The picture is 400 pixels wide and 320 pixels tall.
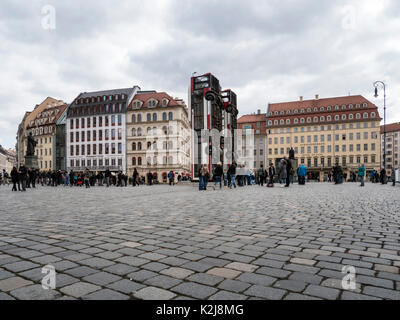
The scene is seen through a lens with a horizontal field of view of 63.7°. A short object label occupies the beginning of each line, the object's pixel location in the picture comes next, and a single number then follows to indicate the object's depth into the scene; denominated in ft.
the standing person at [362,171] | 68.85
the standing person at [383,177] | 93.71
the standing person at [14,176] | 61.77
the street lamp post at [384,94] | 92.14
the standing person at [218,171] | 63.38
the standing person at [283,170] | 68.04
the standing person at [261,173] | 87.82
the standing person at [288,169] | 63.62
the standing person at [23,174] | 61.81
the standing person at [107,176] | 96.11
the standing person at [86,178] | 84.58
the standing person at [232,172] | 66.74
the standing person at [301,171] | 76.33
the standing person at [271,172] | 70.13
